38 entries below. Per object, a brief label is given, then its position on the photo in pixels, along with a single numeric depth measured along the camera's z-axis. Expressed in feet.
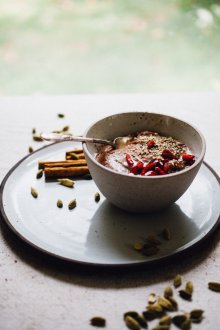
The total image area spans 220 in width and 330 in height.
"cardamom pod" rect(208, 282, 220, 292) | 2.61
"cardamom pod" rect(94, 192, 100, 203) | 3.23
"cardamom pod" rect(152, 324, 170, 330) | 2.35
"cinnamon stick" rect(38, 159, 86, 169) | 3.59
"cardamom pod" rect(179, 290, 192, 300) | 2.56
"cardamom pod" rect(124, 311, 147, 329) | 2.37
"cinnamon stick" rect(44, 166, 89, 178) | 3.49
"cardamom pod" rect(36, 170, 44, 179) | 3.50
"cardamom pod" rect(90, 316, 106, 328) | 2.37
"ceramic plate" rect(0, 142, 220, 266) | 2.75
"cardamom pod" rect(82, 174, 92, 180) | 3.52
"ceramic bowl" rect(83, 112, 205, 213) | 2.79
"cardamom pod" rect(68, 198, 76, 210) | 3.15
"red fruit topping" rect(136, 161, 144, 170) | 3.04
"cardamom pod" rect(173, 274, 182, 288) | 2.61
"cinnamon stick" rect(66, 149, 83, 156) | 3.81
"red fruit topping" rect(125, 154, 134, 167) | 3.10
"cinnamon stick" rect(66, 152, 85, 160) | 3.74
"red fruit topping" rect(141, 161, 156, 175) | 3.00
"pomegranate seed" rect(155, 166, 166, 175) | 2.96
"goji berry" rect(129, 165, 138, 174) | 3.00
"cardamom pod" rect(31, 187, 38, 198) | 3.28
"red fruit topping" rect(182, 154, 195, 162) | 3.13
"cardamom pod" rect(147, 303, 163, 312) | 2.43
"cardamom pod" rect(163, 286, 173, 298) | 2.54
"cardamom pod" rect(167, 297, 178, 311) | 2.49
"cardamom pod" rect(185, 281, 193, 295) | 2.57
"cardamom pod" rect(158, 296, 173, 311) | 2.46
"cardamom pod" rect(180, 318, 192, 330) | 2.35
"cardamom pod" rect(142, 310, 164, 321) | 2.43
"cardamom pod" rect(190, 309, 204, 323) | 2.42
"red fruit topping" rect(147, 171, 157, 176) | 2.94
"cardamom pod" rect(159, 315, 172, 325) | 2.38
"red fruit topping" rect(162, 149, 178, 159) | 3.17
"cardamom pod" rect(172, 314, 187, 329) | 2.39
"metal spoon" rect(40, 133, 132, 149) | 3.36
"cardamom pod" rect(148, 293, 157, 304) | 2.50
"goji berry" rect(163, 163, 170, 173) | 2.99
